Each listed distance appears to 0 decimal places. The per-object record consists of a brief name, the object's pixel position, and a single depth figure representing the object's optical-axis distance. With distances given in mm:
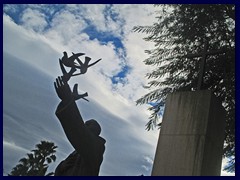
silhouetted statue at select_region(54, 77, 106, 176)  4574
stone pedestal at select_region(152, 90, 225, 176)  4246
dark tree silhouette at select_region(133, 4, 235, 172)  7727
